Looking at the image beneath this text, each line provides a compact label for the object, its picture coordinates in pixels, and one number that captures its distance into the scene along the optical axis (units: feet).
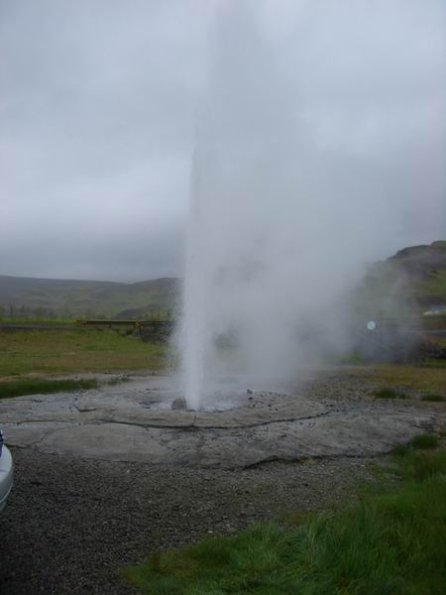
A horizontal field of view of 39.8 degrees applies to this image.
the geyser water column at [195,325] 41.48
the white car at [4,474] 14.02
